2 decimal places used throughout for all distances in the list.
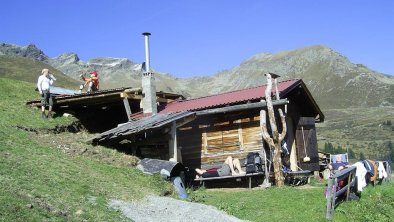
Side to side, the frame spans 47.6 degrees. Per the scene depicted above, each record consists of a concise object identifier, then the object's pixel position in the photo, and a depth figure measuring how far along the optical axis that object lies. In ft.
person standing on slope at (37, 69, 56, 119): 59.82
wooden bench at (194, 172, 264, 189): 53.16
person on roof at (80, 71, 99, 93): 69.46
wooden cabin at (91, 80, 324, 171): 54.13
